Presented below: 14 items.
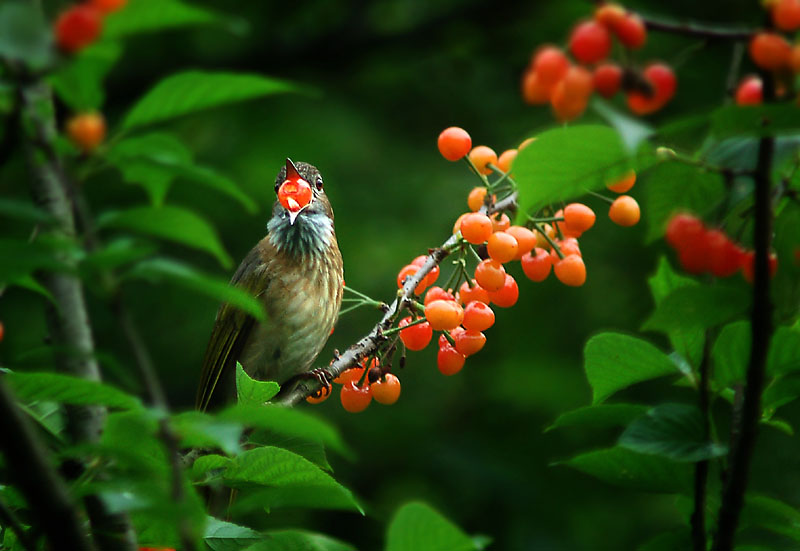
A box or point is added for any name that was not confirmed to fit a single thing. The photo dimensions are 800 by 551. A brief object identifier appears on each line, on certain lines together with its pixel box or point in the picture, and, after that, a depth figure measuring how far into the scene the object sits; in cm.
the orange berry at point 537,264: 459
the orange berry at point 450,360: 475
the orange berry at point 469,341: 457
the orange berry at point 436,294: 468
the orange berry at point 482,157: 479
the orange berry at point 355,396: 507
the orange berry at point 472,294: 469
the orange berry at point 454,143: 456
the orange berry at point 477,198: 485
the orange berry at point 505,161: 458
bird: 780
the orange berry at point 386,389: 497
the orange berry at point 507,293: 457
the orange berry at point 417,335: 495
